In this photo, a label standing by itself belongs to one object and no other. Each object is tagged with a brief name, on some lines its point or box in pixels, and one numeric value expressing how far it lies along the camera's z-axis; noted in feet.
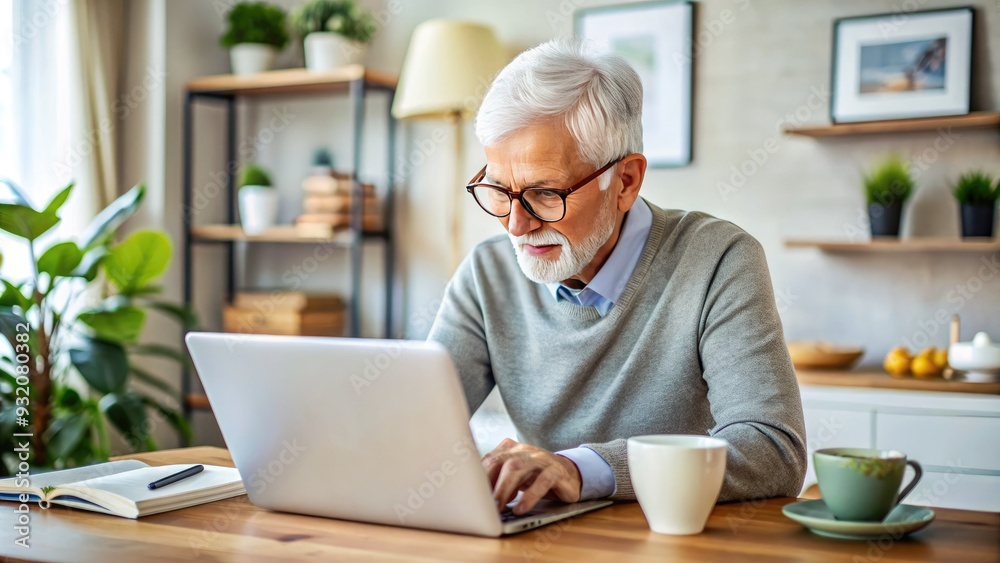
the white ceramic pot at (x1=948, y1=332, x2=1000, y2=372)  9.59
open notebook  4.02
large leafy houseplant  9.69
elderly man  5.06
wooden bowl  10.23
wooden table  3.34
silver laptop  3.43
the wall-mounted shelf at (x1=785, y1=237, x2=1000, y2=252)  10.03
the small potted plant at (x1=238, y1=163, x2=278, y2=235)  12.71
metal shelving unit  12.15
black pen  4.26
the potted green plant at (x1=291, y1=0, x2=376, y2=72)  12.57
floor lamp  11.47
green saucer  3.44
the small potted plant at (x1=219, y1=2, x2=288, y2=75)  13.08
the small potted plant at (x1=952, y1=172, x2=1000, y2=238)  10.00
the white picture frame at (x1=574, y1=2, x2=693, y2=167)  11.72
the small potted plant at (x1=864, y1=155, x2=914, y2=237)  10.46
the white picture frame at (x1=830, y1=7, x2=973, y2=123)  10.43
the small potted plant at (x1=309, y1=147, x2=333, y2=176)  13.38
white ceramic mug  3.51
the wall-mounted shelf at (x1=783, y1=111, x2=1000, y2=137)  10.06
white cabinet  9.28
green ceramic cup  3.48
